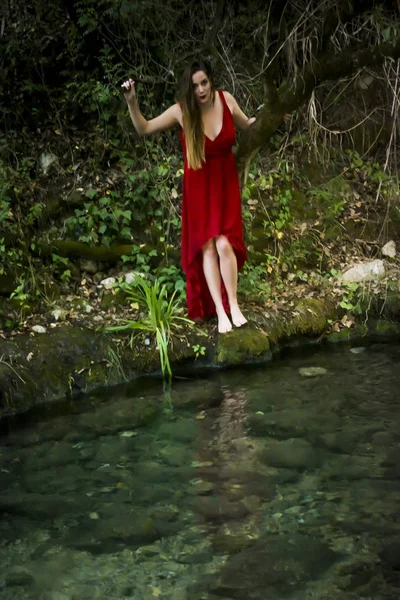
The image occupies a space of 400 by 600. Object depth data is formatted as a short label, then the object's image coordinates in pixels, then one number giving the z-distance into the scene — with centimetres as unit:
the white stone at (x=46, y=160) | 652
